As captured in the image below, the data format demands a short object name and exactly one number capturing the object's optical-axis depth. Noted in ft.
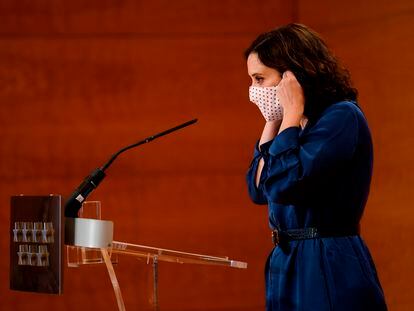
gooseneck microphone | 26.79
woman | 25.99
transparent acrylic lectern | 26.52
